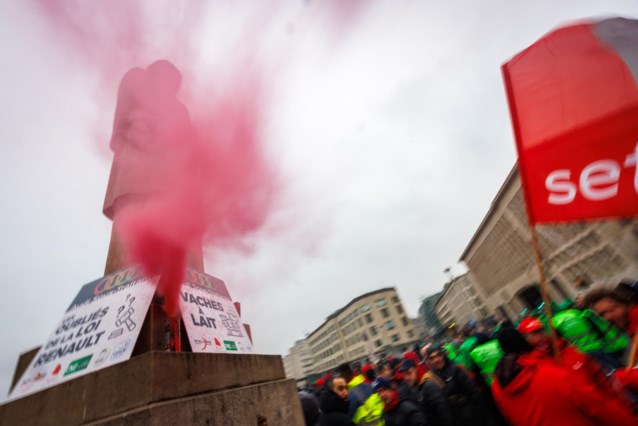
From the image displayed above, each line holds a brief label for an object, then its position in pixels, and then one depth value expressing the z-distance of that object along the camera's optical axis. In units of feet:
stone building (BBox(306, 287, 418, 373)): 211.82
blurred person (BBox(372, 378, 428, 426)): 10.78
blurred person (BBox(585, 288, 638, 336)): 9.78
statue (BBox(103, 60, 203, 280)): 15.40
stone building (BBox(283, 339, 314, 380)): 348.79
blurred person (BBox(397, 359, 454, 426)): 10.85
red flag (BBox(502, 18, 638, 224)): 7.97
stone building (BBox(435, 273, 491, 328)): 224.33
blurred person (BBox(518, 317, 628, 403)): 7.49
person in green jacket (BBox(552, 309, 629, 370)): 11.15
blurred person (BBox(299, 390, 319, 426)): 14.62
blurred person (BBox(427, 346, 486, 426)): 11.55
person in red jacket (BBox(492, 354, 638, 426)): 6.29
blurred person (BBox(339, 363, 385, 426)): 13.83
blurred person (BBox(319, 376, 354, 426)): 13.48
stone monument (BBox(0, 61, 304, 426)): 8.05
